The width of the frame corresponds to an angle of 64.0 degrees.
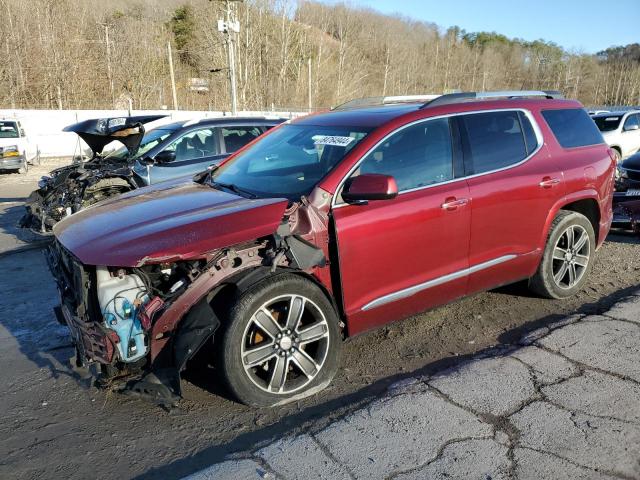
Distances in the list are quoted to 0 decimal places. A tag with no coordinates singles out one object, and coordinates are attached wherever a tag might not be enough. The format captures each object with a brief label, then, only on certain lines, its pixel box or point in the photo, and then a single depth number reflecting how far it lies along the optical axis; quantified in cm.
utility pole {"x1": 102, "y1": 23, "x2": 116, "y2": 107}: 3914
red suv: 293
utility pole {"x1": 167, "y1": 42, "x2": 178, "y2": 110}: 4022
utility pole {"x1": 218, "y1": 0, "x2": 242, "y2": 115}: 2385
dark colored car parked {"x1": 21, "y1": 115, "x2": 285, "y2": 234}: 761
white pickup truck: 1647
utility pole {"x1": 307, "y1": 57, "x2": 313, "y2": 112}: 5255
